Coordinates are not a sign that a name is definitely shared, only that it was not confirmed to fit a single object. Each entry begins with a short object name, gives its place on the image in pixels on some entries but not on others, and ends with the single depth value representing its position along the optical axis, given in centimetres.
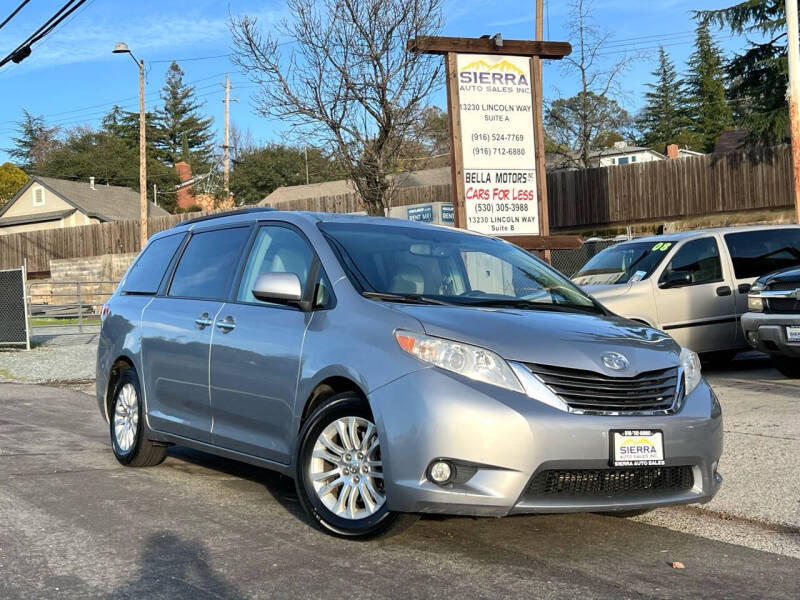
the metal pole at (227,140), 5980
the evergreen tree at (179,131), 10119
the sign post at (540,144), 1419
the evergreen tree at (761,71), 2902
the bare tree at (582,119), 4225
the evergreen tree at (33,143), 10119
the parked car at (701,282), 1216
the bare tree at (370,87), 1923
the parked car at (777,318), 1040
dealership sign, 1377
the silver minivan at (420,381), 457
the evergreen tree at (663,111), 9154
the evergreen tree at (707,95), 8638
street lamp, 3472
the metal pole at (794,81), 1739
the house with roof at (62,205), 6644
